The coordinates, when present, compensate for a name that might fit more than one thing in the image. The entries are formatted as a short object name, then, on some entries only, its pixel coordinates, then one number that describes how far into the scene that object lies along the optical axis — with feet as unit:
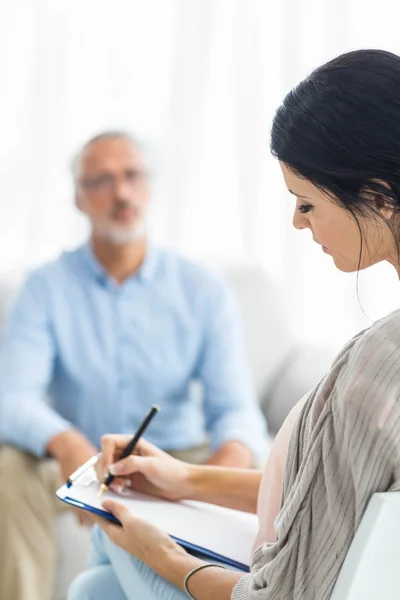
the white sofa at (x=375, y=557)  5.37
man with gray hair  10.03
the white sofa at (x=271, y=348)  10.51
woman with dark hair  5.54
